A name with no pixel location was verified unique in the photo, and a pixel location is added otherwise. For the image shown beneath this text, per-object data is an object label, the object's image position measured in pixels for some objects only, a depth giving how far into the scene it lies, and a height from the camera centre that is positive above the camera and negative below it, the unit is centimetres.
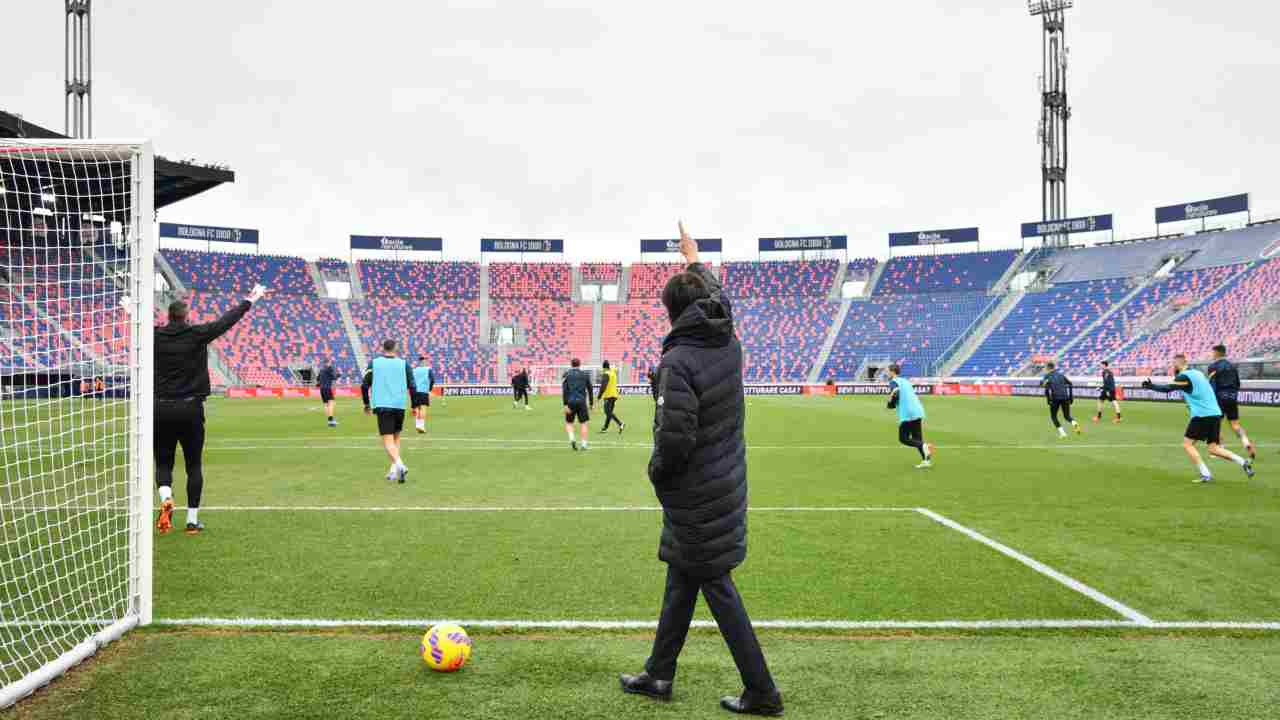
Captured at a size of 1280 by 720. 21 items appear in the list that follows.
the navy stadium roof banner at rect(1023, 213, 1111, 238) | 6347 +1115
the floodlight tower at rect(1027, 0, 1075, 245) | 5662 +1925
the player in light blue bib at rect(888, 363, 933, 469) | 1376 -106
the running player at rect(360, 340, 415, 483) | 1156 -57
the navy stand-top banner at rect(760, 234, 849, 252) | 7419 +1117
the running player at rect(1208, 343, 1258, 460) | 1390 -37
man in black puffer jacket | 379 -56
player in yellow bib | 2036 -82
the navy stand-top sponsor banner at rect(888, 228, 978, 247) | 7131 +1137
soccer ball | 438 -165
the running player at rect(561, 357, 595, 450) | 1622 -79
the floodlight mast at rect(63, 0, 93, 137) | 4078 +1551
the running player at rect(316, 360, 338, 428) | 2364 -74
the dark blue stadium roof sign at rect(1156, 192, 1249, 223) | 5862 +1170
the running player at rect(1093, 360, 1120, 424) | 2467 -91
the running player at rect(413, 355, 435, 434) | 1862 -84
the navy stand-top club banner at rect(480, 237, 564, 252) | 7462 +1100
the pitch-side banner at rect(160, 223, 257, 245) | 6594 +1089
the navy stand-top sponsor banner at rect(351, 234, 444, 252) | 7250 +1095
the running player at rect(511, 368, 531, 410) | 3397 -110
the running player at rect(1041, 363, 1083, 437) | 2031 -88
